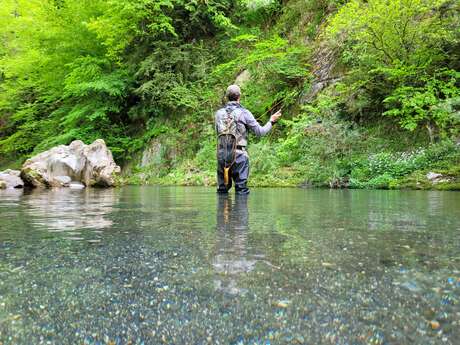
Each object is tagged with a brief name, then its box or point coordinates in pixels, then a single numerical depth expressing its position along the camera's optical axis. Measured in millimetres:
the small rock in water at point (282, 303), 1187
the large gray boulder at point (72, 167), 13875
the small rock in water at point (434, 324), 1027
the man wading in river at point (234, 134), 5996
